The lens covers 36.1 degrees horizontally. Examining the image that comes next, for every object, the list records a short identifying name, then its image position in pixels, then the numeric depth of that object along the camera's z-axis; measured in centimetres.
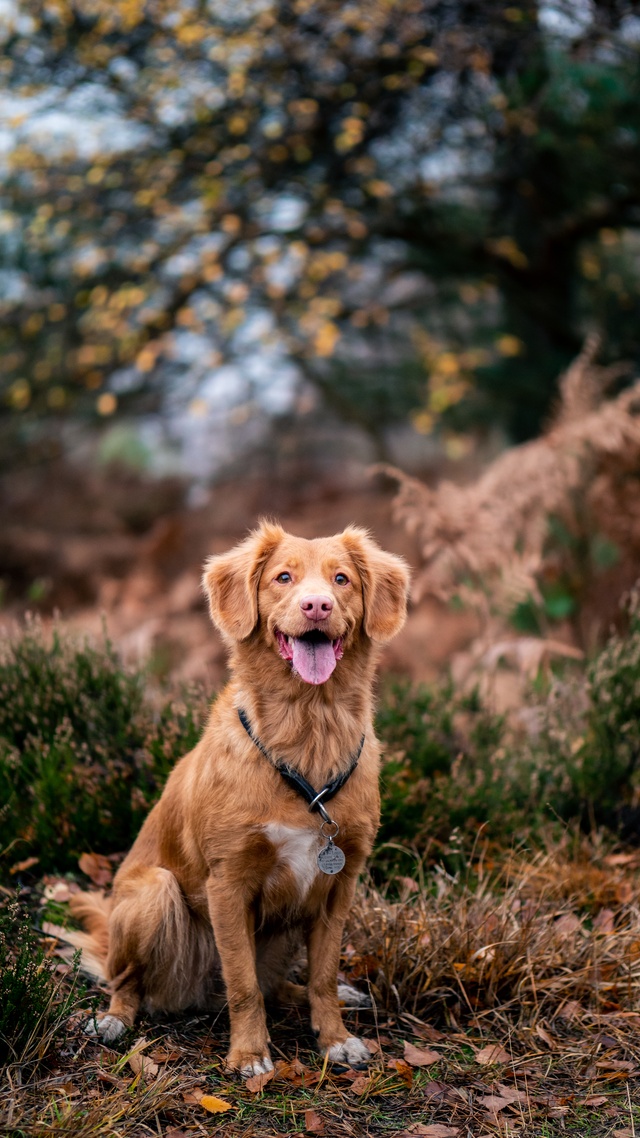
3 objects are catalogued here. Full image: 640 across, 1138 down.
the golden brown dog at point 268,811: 291
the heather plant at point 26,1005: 275
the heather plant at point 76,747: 418
